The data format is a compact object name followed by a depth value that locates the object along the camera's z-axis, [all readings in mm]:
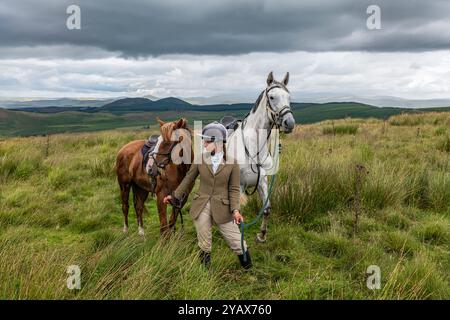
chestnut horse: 4660
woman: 4285
